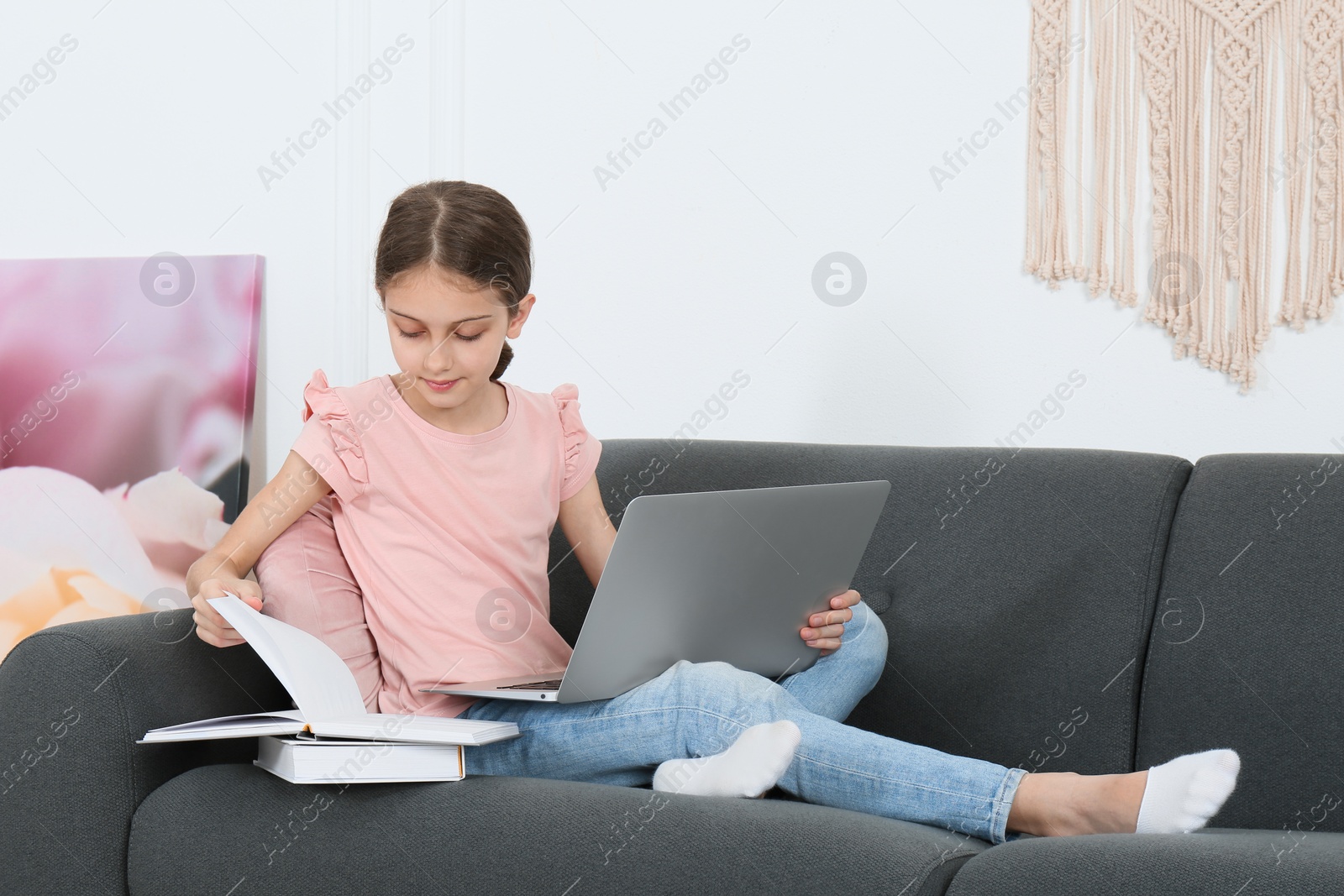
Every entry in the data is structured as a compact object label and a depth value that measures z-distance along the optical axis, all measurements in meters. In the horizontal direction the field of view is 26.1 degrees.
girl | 3.13
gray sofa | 2.95
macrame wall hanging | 3.70
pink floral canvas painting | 4.05
